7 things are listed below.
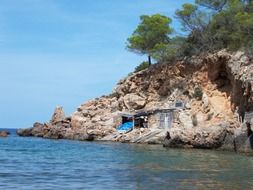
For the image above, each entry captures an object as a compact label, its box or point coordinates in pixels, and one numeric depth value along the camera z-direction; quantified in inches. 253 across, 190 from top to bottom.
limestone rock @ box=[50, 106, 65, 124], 2988.7
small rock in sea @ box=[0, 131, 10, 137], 3372.5
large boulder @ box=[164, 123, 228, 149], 1702.8
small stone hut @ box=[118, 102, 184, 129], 2359.7
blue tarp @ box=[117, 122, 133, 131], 2486.2
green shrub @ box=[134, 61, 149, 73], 3105.3
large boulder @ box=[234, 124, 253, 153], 1519.4
